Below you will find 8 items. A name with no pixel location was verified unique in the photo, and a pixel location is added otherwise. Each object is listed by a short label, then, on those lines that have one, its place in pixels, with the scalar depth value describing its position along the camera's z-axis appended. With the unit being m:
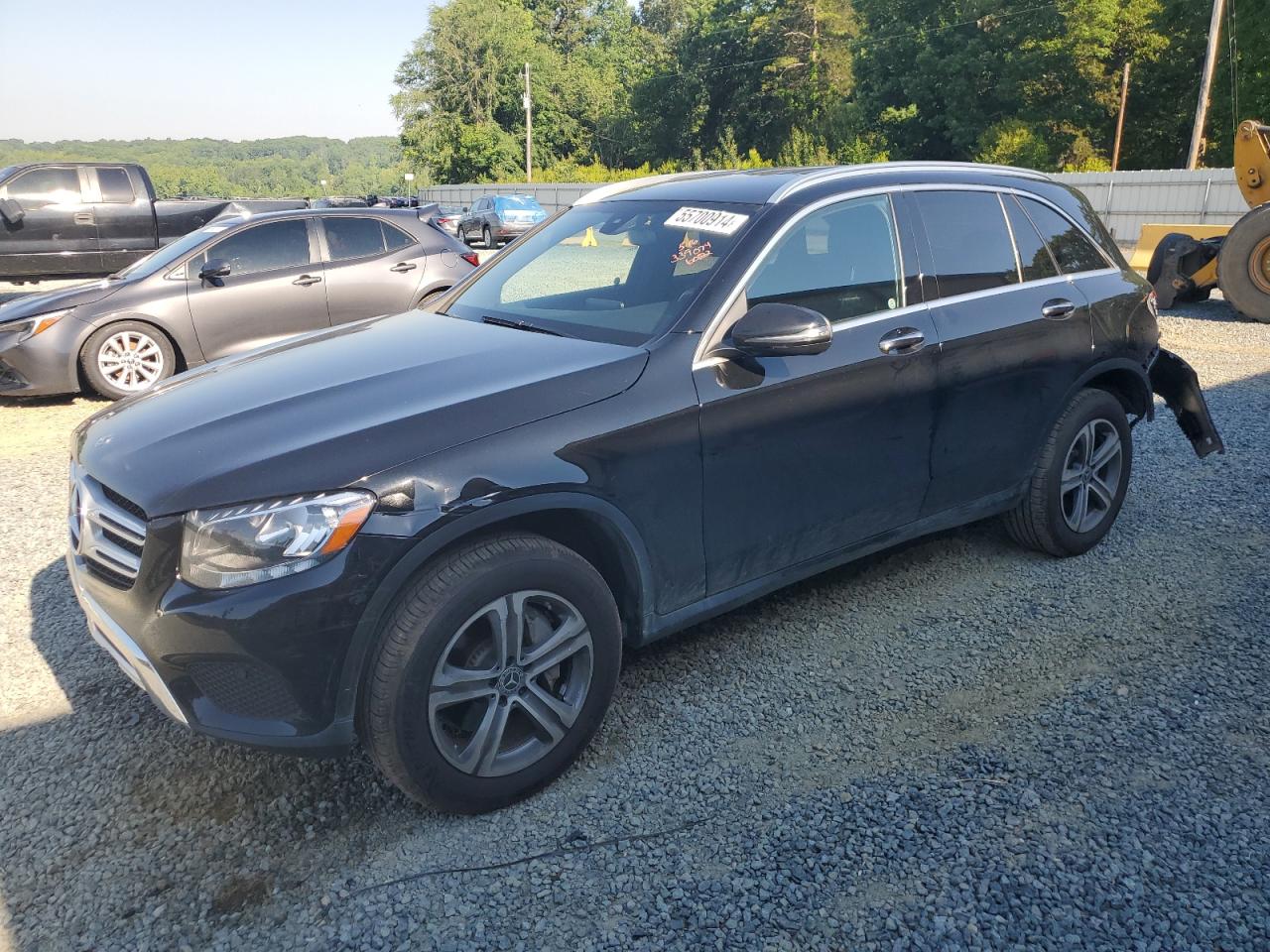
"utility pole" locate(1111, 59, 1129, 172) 39.37
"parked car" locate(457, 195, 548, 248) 29.91
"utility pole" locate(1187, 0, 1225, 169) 27.17
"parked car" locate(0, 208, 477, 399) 7.84
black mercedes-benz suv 2.55
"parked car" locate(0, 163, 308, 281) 13.46
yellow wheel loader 11.51
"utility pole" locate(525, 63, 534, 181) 56.44
